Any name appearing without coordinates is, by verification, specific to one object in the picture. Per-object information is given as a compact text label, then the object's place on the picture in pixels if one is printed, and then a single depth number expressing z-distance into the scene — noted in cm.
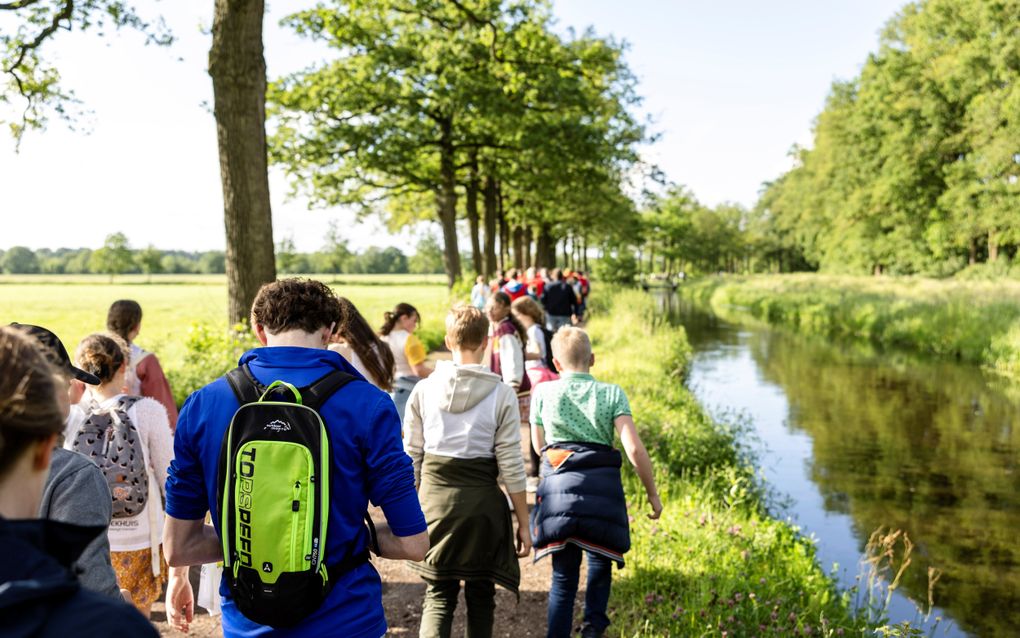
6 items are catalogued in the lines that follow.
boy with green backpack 211
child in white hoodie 362
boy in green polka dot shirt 397
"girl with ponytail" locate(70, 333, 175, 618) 329
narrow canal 715
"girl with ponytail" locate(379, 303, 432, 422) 637
